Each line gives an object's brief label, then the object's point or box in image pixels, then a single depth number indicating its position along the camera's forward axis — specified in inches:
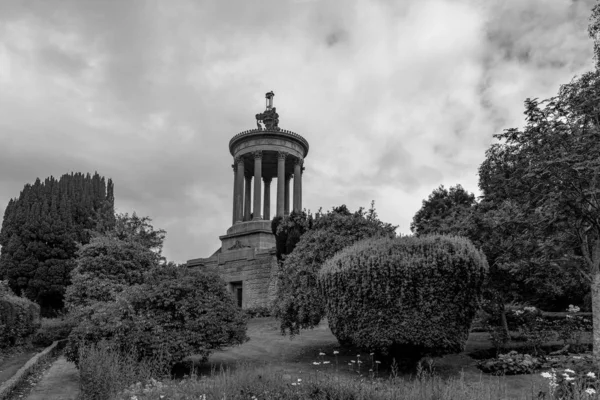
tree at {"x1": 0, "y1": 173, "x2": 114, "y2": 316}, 1330.0
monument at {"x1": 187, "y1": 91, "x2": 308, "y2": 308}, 1240.2
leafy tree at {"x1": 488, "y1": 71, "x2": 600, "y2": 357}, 440.1
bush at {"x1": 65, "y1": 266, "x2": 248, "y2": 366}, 474.9
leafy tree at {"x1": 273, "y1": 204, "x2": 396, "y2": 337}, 554.3
